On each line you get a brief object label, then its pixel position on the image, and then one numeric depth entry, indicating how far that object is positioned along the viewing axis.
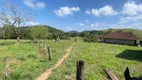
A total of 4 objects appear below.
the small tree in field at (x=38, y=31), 21.59
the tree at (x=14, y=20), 19.92
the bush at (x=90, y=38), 25.32
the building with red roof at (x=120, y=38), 21.06
